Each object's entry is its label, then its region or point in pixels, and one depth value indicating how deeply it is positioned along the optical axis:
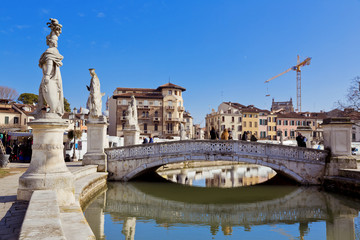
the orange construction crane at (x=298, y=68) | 112.25
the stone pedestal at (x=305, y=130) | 20.05
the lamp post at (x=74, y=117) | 19.15
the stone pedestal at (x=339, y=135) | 13.02
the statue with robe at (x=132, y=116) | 18.91
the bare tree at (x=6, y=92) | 48.22
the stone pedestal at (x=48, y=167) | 6.05
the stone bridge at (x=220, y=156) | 14.14
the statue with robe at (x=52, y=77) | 6.43
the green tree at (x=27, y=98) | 55.72
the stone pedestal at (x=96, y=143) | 14.11
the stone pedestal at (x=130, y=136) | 19.16
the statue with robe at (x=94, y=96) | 14.12
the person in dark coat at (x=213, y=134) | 16.88
